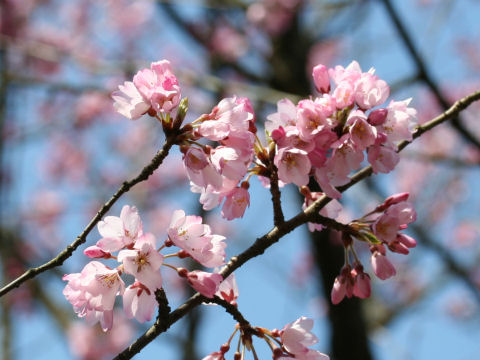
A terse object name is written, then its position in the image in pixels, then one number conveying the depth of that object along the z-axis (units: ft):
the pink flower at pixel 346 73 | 6.01
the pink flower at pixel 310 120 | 5.95
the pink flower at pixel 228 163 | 5.94
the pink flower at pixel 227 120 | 5.95
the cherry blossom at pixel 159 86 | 5.94
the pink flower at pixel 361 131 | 5.95
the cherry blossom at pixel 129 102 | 5.97
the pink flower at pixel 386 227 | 5.97
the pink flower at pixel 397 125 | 6.02
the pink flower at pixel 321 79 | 6.10
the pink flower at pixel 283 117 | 6.03
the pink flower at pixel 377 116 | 5.98
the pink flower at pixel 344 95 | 5.99
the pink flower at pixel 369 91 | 6.00
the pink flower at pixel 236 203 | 6.06
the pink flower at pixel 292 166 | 5.96
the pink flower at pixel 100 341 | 16.34
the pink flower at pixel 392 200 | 6.04
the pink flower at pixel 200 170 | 5.95
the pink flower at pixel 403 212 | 5.98
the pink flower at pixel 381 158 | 5.98
